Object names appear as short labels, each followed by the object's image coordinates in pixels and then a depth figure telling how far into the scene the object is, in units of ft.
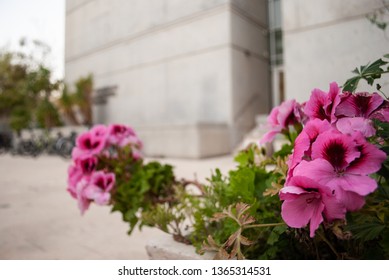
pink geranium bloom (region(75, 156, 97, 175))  1.62
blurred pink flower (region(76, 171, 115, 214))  1.53
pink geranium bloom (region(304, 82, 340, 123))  0.96
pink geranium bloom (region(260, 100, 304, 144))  1.21
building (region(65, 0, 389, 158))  20.67
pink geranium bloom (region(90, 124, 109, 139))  1.74
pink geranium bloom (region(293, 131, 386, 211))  0.81
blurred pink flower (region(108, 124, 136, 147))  1.79
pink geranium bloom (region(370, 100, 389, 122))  0.95
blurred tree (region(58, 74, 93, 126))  28.53
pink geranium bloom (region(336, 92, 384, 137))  0.96
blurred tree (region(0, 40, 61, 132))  30.41
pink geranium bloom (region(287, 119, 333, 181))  0.88
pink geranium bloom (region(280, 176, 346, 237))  0.81
